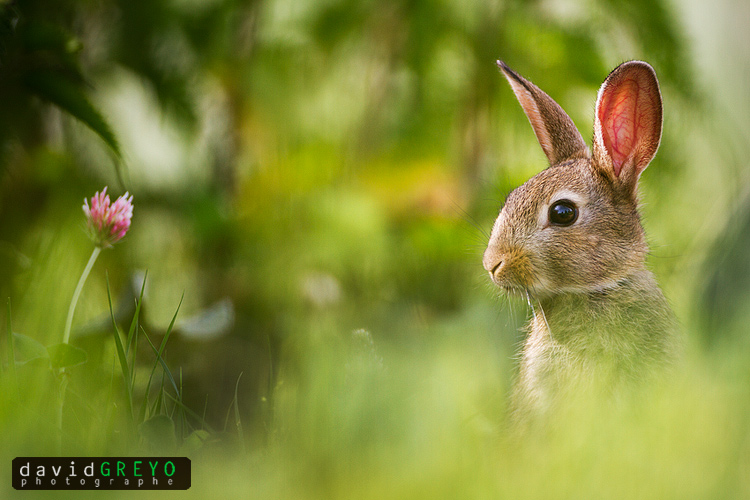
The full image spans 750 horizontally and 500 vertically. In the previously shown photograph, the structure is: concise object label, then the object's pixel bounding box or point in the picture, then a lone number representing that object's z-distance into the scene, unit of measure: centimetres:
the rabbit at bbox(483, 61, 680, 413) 373
